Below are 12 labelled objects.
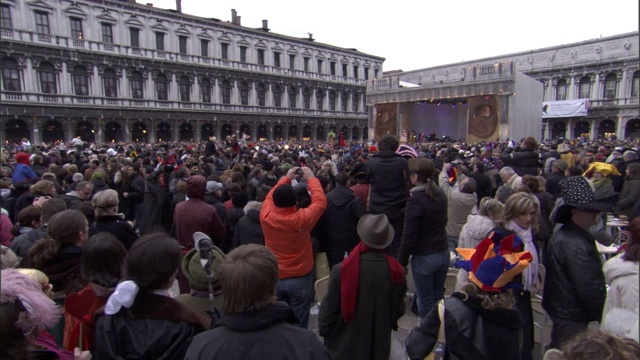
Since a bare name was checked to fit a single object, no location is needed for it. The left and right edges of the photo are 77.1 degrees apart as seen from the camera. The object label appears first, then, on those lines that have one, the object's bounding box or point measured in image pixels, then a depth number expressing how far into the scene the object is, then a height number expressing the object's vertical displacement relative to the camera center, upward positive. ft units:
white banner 126.93 +8.32
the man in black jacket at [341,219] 16.15 -3.34
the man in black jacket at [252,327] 5.92 -2.93
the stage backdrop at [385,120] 113.91 +4.44
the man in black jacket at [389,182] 15.69 -1.82
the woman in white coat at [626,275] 8.36 -3.08
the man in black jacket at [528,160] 25.48 -1.65
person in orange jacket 11.80 -3.08
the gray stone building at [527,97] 89.45 +9.82
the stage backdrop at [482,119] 89.28 +3.43
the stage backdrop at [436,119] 117.70 +4.71
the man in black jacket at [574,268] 9.81 -3.37
